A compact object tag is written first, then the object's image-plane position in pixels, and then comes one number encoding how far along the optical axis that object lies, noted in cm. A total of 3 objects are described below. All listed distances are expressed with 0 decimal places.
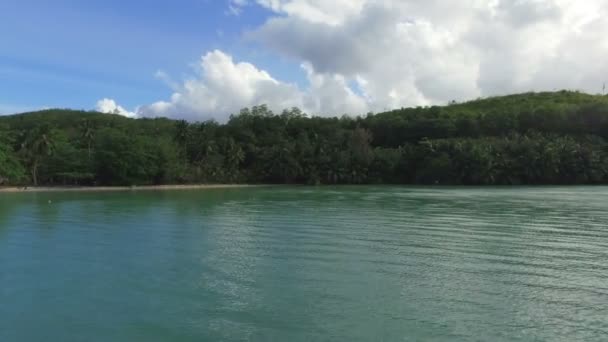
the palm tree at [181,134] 10656
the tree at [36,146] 8419
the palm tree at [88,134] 9625
